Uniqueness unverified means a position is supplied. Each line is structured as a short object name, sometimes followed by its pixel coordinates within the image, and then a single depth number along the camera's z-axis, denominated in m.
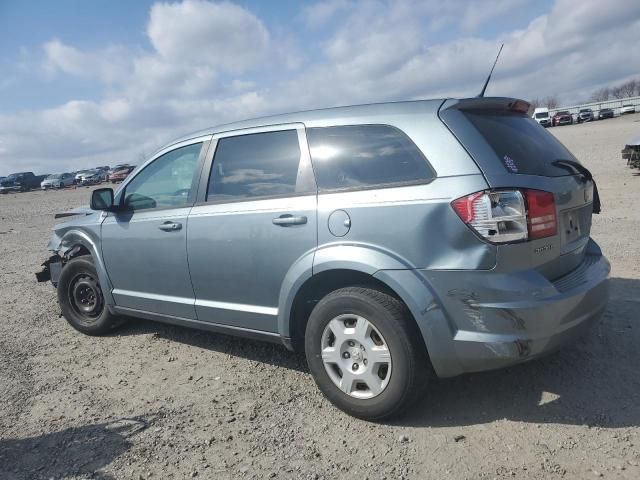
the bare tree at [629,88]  112.85
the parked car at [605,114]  58.74
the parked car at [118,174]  46.92
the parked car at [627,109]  62.78
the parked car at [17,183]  46.78
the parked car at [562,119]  58.22
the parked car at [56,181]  46.62
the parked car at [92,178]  49.31
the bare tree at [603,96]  107.39
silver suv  2.72
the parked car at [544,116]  56.59
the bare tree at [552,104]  114.78
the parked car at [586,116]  58.28
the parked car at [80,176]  49.81
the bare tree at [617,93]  113.34
